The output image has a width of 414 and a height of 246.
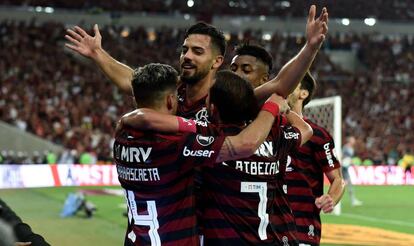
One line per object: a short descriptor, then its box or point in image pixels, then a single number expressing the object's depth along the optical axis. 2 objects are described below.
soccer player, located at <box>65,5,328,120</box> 8.95
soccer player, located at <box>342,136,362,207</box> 39.34
